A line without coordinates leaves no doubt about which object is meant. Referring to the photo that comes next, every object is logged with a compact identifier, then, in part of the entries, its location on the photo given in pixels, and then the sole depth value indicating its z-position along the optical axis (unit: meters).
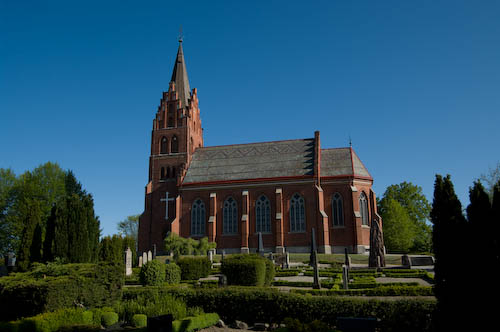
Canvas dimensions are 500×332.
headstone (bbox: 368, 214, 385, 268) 28.11
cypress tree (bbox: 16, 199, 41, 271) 27.01
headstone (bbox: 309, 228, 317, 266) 30.45
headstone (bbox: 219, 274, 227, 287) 18.11
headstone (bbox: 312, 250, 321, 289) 19.52
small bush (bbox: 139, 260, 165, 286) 20.47
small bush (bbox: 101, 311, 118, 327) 13.38
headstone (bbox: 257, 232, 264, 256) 34.72
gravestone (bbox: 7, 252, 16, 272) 30.08
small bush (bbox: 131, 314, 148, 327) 12.59
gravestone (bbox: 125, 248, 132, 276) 29.67
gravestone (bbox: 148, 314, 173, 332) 9.27
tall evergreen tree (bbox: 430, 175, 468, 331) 8.80
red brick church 42.15
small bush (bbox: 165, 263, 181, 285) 21.83
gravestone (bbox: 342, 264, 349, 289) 18.96
